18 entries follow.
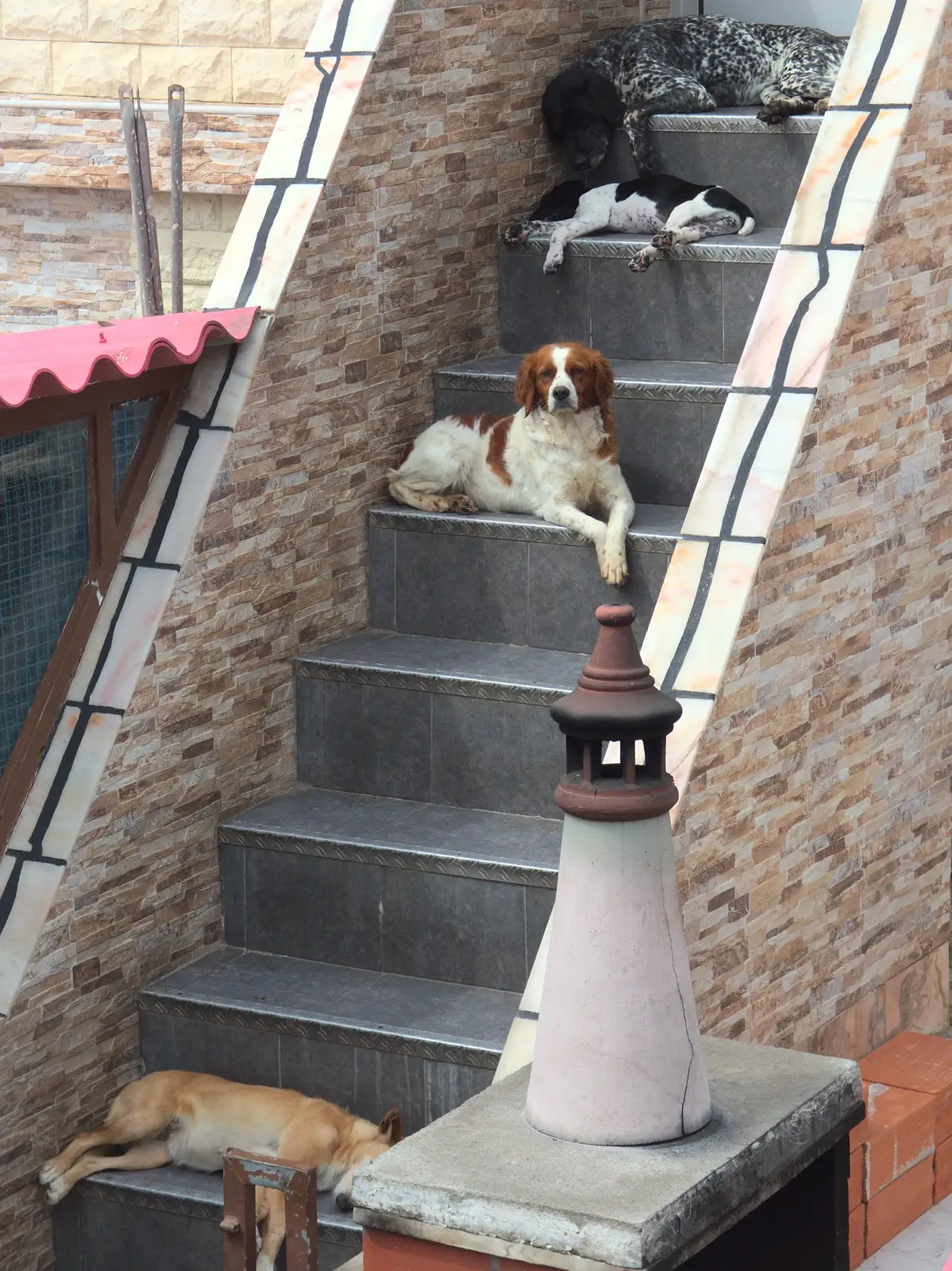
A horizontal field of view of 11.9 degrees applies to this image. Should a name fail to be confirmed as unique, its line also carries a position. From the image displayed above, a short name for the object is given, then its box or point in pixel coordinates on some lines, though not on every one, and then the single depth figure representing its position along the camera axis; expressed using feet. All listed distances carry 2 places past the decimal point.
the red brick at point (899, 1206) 38.74
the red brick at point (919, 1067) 40.36
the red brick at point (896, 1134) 38.61
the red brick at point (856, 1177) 38.07
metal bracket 28.63
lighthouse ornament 25.97
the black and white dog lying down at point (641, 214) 45.63
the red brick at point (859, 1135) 38.04
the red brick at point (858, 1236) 38.24
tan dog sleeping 35.53
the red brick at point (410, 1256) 25.74
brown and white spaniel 41.53
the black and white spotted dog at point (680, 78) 47.78
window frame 37.12
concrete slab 24.76
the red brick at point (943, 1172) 40.61
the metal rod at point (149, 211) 44.19
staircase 36.82
